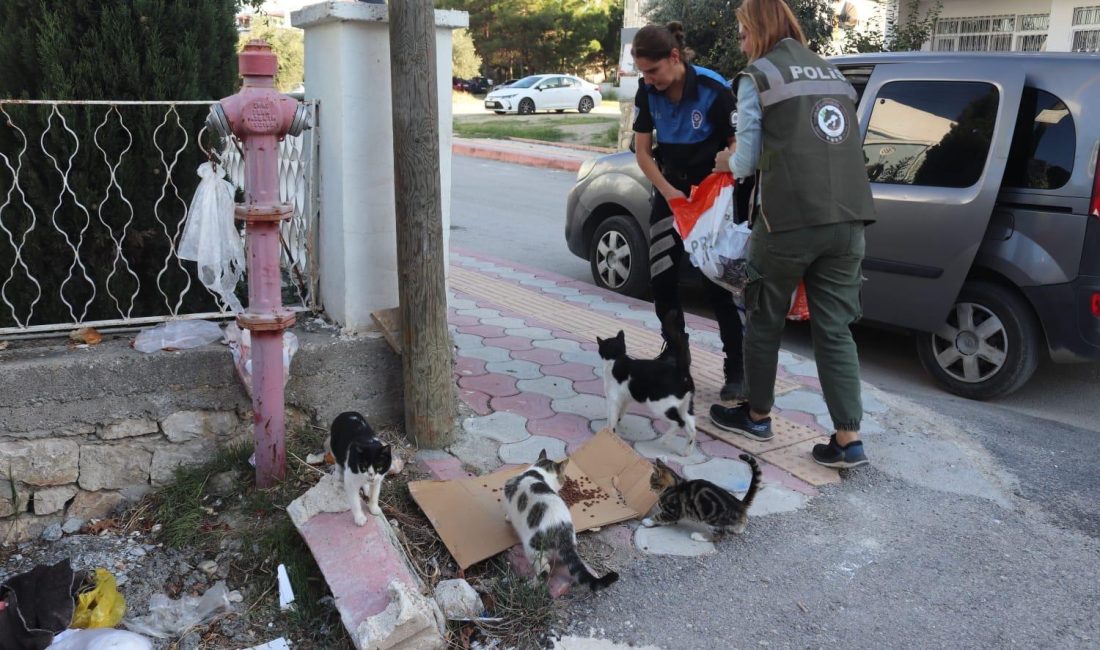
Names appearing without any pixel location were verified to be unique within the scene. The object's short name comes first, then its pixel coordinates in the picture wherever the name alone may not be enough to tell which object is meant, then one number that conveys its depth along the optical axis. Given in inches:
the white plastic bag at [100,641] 105.0
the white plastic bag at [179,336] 142.9
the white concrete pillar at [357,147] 146.6
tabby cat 129.7
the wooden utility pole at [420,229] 138.8
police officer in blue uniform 161.2
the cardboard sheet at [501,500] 125.8
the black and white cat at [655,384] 150.5
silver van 181.3
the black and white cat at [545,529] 116.1
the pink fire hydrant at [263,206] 123.2
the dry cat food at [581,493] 138.5
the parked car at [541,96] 1235.9
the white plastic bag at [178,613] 114.7
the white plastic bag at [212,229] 138.6
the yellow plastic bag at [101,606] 112.0
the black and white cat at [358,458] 116.6
